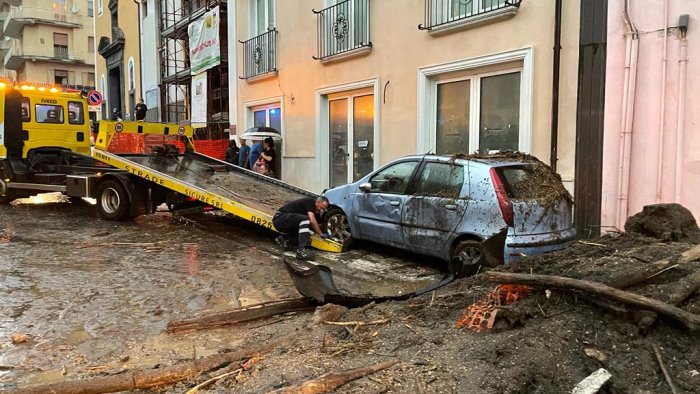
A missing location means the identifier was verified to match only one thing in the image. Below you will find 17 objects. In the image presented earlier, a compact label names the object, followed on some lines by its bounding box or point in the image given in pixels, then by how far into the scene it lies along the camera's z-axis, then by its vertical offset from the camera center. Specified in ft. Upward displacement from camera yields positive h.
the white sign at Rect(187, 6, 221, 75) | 59.93 +12.57
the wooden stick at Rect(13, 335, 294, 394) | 11.34 -4.82
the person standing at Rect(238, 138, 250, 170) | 48.29 -0.32
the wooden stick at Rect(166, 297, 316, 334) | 15.52 -4.76
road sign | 47.42 +4.74
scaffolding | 64.59 +10.25
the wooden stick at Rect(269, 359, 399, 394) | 10.28 -4.37
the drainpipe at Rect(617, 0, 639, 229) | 25.25 +1.64
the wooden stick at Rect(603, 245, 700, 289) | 12.17 -2.73
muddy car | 19.79 -2.11
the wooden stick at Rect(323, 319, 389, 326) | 13.67 -4.27
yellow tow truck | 31.76 -0.95
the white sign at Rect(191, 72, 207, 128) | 64.80 +6.29
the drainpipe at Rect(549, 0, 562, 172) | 27.04 +3.26
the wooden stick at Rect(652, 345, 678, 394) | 9.48 -3.92
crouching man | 25.34 -3.12
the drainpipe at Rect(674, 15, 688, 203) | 23.72 +2.06
